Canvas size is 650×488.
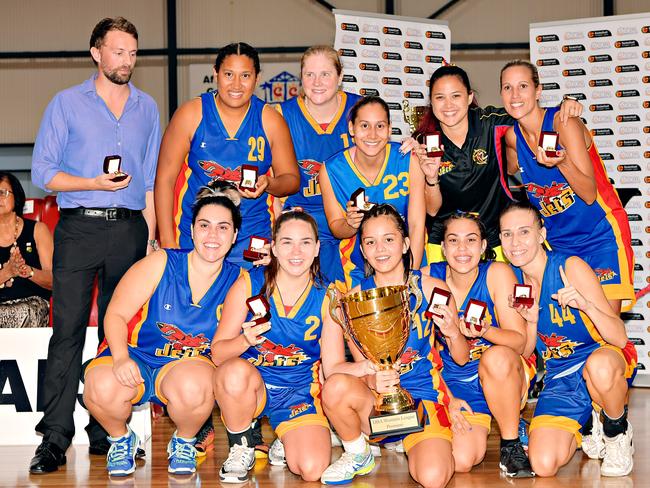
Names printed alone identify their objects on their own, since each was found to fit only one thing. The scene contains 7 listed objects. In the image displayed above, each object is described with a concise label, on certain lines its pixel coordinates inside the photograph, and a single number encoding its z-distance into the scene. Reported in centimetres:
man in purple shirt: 387
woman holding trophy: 336
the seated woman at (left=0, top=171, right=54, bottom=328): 494
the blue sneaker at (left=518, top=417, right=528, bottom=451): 393
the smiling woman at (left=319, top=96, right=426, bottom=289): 395
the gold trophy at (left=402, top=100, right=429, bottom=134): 433
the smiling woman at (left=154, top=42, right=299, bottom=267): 414
